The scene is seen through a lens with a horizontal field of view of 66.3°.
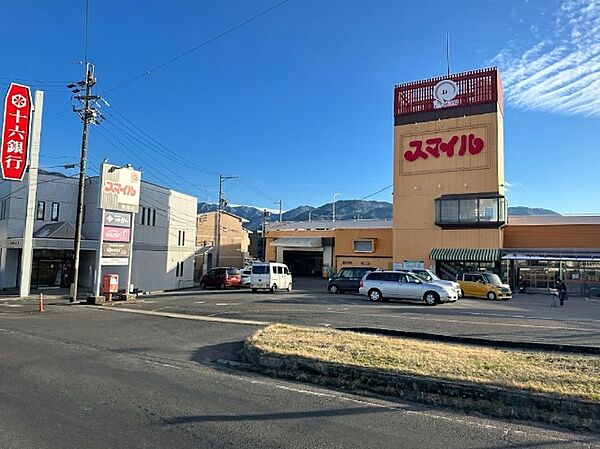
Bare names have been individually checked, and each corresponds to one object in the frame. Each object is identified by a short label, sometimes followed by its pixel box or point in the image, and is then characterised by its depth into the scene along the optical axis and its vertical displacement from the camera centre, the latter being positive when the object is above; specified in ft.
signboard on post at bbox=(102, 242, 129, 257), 77.61 +2.97
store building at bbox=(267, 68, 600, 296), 115.85 +19.61
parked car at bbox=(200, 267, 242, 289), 116.98 -2.35
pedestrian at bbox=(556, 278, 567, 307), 81.75 -2.24
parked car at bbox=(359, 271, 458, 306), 73.72 -2.33
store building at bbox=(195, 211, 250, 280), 207.00 +15.40
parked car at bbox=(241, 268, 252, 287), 121.70 -2.07
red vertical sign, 81.51 +23.84
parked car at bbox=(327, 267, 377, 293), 98.94 -1.51
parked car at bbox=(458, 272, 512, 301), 93.09 -2.05
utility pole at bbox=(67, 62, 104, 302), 79.41 +27.43
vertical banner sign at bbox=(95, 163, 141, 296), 77.05 +9.43
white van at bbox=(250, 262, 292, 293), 97.04 -1.31
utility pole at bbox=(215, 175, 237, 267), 155.14 +23.34
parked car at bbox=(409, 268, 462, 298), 76.69 -0.98
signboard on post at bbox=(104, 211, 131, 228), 78.03 +8.21
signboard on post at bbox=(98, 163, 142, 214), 77.36 +13.56
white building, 99.66 +7.12
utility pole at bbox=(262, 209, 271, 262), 185.57 +13.51
